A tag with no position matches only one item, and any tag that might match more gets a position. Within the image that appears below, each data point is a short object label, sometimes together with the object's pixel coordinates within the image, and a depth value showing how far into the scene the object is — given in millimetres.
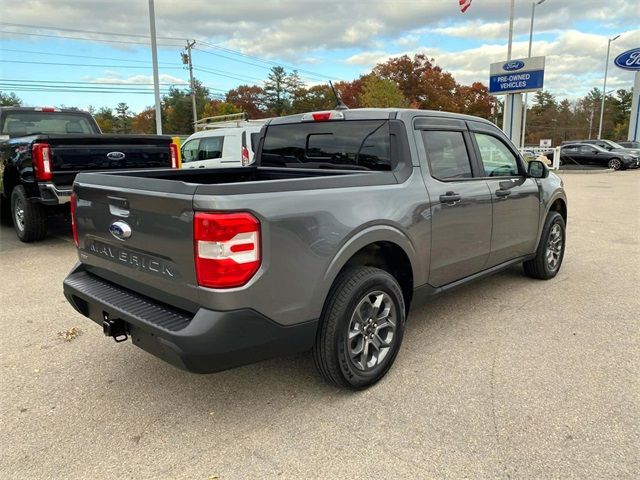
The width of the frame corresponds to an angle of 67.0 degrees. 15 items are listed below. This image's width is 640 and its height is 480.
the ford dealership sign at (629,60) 31188
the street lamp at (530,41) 29823
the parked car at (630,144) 28359
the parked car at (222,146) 11133
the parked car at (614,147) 26311
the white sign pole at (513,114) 24750
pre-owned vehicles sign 23453
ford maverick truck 2377
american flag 22781
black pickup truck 6320
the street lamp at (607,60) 48019
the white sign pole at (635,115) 31359
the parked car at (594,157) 25938
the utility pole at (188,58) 53781
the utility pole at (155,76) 16886
